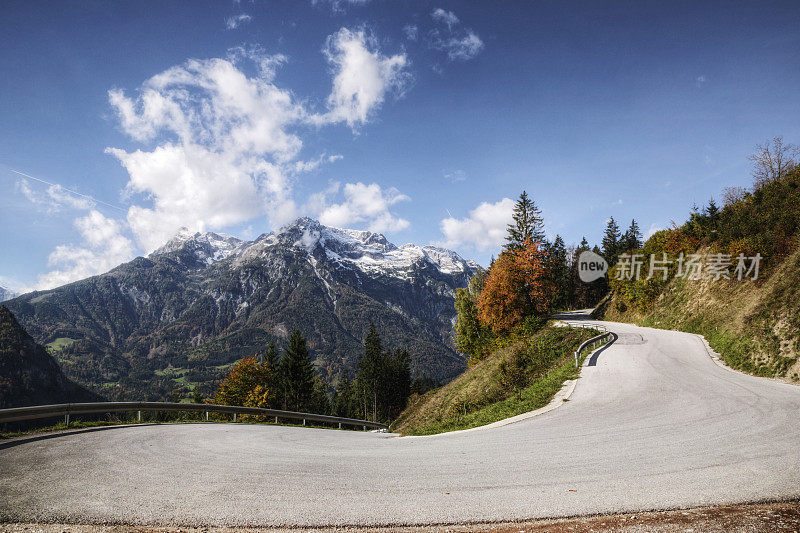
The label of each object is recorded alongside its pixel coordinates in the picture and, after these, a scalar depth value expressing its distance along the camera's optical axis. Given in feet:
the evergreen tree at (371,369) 228.02
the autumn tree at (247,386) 141.28
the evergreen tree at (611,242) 246.94
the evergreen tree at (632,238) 247.70
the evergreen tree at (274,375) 161.44
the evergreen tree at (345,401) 261.44
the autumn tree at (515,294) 113.50
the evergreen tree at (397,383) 236.43
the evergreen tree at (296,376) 160.56
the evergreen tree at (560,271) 243.19
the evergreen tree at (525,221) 169.58
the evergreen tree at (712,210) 115.24
